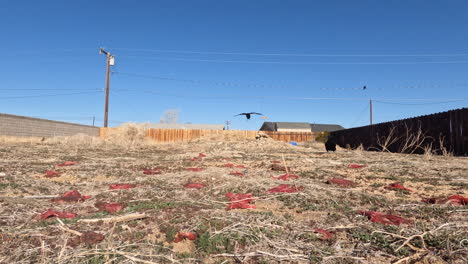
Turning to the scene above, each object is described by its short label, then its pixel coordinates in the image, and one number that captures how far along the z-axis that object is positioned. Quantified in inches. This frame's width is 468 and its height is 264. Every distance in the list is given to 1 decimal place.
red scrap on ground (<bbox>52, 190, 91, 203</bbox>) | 116.8
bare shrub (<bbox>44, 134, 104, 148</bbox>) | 615.2
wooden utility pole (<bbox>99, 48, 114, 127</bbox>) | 885.2
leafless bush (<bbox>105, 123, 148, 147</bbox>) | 851.7
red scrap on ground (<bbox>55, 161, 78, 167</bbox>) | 231.0
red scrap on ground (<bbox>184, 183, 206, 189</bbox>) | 143.9
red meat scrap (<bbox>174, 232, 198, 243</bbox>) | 74.6
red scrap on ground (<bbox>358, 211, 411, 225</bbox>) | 86.1
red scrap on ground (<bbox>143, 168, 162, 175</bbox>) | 195.5
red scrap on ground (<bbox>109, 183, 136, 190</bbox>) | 140.8
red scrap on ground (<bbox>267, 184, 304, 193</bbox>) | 131.9
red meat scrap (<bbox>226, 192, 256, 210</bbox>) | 107.0
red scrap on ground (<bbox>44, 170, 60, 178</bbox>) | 181.8
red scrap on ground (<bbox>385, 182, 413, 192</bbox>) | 141.6
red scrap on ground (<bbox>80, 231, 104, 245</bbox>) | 70.6
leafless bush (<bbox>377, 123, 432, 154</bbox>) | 464.8
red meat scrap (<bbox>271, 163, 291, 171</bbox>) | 209.5
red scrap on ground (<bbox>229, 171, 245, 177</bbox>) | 181.6
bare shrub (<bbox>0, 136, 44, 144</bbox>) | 596.9
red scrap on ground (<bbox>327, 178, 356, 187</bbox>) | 150.5
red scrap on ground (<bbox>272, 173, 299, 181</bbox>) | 168.5
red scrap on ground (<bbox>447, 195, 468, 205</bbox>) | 110.3
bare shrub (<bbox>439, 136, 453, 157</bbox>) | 393.6
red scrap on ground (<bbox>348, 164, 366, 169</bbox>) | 228.4
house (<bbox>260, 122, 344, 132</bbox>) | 1785.2
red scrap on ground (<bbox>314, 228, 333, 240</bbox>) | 73.7
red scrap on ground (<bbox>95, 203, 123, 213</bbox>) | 102.2
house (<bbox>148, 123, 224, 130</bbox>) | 1453.2
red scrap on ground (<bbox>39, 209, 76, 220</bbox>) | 91.7
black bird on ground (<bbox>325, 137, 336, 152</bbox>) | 409.7
